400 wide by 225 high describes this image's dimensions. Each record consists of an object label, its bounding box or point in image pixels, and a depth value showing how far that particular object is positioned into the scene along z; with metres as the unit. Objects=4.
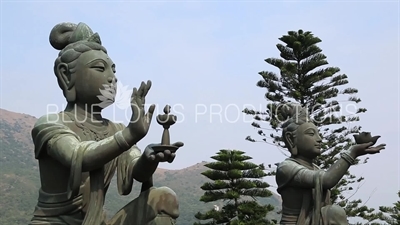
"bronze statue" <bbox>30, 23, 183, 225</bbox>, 3.43
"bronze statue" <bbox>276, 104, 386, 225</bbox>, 5.43
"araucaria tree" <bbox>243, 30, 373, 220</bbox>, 16.36
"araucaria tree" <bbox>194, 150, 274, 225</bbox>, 16.27
